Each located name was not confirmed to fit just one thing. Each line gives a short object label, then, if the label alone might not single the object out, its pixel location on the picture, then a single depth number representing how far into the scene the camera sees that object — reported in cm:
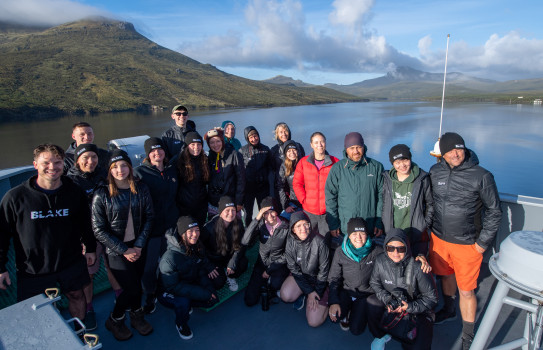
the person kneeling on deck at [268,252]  298
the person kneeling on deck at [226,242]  308
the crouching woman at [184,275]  258
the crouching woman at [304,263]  280
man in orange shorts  230
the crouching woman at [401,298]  232
